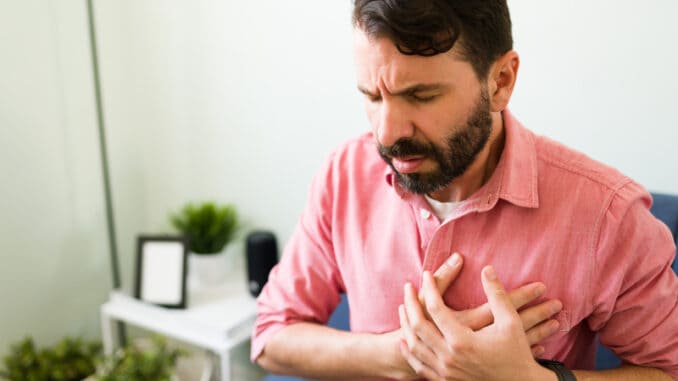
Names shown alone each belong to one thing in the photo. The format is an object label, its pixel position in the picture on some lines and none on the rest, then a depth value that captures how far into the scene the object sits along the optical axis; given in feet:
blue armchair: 4.21
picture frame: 6.33
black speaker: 6.37
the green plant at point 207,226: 6.59
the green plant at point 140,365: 5.59
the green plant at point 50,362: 6.25
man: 2.81
